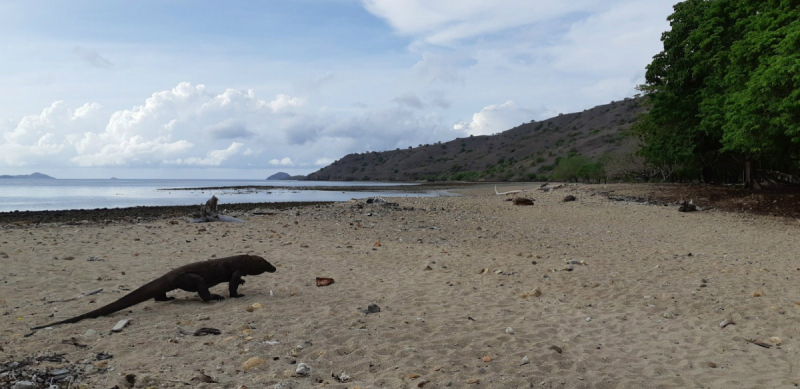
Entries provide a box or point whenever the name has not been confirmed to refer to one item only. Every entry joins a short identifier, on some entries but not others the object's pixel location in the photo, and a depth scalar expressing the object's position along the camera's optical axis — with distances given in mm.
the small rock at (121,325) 5662
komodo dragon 6566
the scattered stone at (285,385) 4168
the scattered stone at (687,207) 22078
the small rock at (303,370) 4453
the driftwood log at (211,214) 19188
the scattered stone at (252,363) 4578
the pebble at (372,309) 6618
